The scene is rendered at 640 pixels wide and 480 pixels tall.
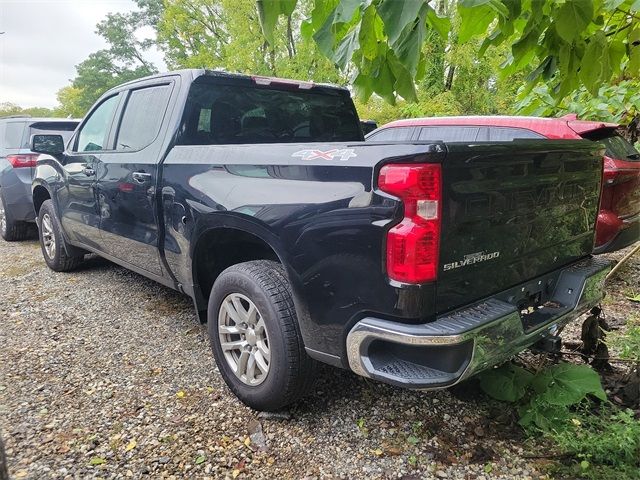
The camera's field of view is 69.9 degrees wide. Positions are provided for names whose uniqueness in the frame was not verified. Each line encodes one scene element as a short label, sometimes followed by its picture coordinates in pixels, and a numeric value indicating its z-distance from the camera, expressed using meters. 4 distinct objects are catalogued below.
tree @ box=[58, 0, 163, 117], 34.00
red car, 4.25
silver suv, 6.62
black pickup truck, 1.90
